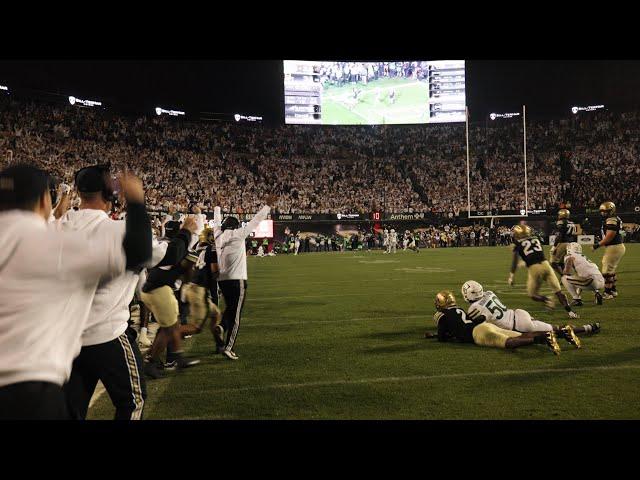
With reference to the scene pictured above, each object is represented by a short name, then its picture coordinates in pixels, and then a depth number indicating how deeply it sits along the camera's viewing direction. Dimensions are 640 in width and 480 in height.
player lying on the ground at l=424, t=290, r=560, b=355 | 7.01
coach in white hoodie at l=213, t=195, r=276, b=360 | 7.35
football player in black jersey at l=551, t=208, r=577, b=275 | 12.57
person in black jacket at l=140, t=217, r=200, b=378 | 6.52
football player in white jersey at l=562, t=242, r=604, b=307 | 10.61
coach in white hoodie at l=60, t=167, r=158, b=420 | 3.38
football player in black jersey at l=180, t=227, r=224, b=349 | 7.66
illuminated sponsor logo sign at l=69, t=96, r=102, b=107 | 37.50
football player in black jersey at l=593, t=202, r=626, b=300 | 11.88
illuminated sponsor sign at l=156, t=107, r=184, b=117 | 45.62
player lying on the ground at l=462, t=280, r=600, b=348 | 7.32
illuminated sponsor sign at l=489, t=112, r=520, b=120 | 51.97
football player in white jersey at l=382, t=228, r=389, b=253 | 36.91
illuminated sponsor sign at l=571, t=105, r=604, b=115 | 51.87
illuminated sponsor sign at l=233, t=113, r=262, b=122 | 50.84
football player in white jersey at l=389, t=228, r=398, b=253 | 34.16
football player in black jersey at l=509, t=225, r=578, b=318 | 9.71
